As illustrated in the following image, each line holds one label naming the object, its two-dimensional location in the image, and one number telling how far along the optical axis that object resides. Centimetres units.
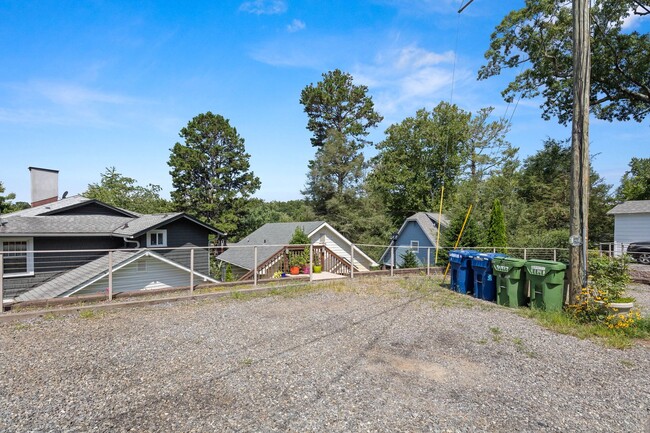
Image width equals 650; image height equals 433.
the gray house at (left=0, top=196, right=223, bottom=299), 1213
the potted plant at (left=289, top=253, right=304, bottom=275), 1633
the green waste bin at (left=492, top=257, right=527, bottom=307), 742
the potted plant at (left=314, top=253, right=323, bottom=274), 1791
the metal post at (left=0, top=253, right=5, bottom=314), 567
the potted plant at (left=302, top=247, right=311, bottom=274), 1633
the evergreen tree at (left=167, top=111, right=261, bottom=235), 3406
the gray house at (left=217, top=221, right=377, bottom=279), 2080
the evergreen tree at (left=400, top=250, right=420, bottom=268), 2036
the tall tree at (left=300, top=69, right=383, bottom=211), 3145
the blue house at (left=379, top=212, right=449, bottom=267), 2205
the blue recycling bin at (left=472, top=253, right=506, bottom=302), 830
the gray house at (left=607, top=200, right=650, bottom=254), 1886
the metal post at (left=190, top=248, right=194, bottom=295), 751
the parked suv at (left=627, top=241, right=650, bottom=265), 1594
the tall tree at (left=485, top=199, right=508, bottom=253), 1579
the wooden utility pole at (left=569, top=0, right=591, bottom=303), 646
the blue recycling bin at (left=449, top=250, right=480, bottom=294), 910
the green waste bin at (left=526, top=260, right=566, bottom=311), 668
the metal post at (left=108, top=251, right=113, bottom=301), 653
